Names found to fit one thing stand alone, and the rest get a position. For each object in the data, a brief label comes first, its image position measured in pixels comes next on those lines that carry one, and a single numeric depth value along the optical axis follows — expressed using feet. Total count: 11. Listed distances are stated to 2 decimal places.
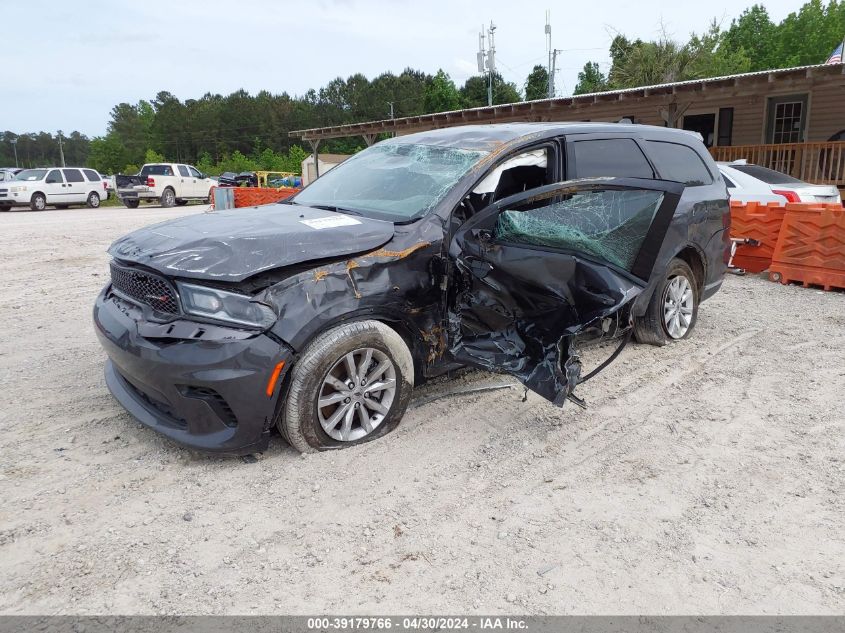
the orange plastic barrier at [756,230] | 27.45
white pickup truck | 84.79
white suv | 77.97
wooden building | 46.16
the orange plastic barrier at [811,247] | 24.30
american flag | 58.70
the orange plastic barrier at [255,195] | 56.45
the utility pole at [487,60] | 134.62
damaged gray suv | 10.15
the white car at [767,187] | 33.22
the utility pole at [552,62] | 144.81
